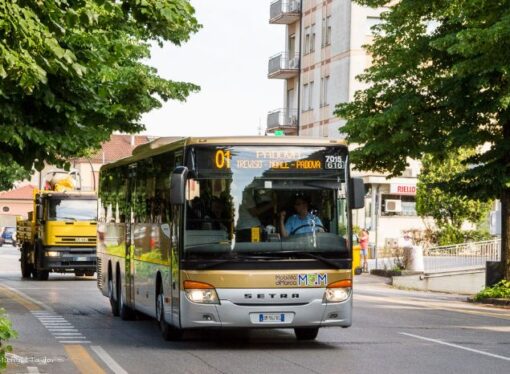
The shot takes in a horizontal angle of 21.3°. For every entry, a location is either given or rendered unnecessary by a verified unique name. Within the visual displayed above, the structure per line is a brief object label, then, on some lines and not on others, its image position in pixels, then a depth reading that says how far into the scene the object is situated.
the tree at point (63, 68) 10.58
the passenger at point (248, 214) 17.00
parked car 120.19
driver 17.17
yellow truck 40.88
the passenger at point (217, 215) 17.02
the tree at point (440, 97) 29.03
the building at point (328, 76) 69.06
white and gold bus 16.97
